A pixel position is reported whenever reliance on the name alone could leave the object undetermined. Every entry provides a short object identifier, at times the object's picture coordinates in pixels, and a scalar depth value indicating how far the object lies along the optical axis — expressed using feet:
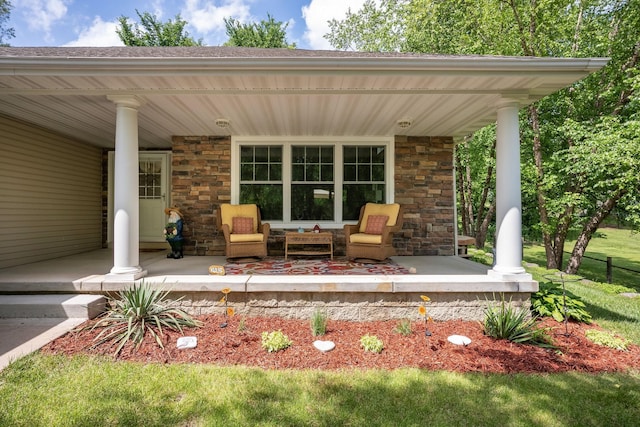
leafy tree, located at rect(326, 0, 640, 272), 21.56
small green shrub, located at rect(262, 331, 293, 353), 9.15
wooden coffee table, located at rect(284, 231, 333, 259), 17.78
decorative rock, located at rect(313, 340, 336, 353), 9.26
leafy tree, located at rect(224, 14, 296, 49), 54.90
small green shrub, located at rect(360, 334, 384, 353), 9.25
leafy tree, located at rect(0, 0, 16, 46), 44.47
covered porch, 11.16
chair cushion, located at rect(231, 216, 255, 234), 18.03
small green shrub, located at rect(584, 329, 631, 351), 9.85
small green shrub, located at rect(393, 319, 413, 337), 10.29
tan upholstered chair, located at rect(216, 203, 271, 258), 16.78
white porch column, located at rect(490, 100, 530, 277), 11.71
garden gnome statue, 17.53
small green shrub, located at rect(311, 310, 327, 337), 10.22
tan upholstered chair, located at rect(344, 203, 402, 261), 16.29
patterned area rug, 14.21
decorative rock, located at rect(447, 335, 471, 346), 9.84
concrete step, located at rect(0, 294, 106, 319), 10.58
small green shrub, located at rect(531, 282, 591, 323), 11.68
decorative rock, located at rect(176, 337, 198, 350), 9.25
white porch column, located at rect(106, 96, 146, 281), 11.76
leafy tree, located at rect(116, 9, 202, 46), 51.65
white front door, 22.67
